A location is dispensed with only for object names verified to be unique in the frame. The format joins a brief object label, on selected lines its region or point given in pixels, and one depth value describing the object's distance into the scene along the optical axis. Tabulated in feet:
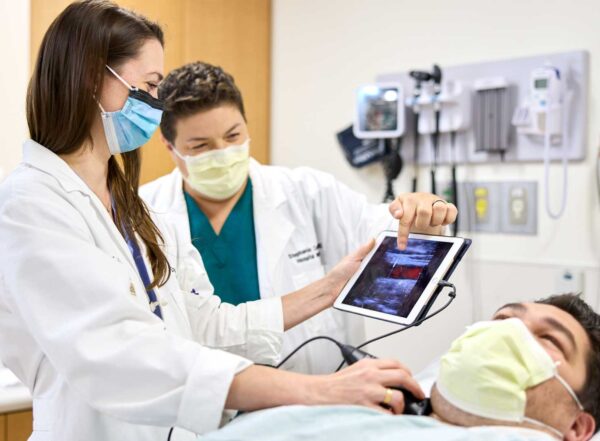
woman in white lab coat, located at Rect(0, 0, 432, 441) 3.07
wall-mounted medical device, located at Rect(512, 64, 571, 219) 6.85
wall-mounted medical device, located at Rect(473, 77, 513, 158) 7.32
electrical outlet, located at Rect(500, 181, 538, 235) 7.32
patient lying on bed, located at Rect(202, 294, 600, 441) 3.18
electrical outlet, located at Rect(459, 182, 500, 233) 7.57
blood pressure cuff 8.30
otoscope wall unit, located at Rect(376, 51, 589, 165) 6.93
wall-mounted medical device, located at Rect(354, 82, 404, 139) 7.86
